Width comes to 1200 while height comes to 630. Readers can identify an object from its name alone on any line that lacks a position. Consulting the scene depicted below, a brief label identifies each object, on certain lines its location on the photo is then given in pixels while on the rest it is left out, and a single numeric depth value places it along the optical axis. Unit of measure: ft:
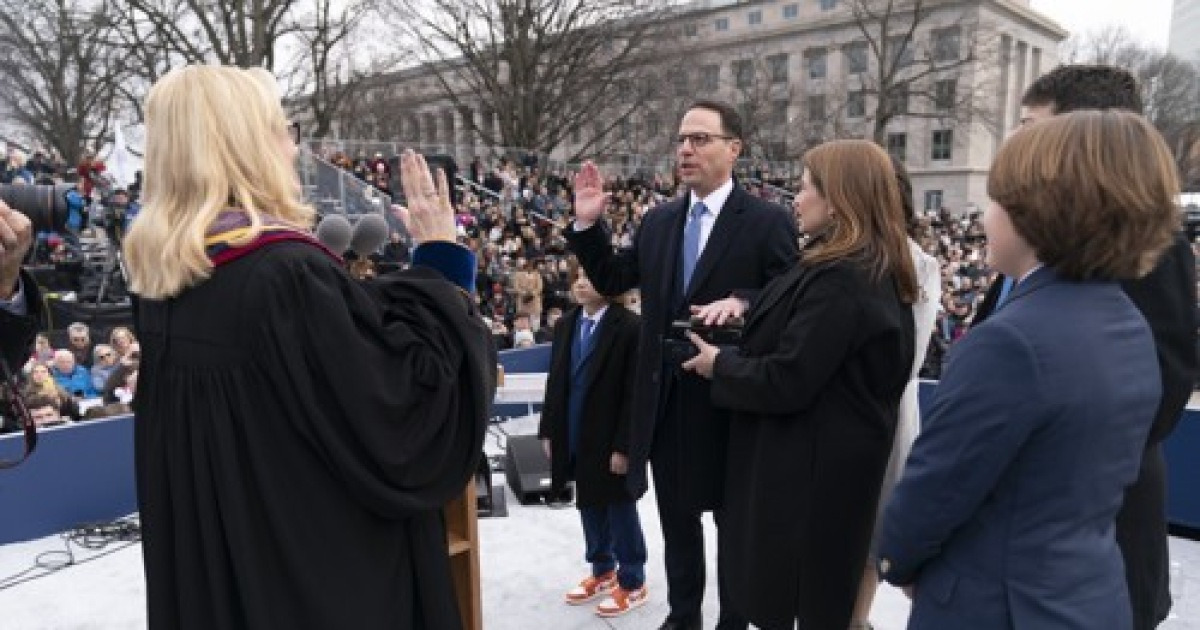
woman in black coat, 7.39
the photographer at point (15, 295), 5.41
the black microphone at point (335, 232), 6.78
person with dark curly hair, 5.66
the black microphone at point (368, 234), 7.07
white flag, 36.63
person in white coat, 8.98
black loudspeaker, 17.34
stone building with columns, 109.16
